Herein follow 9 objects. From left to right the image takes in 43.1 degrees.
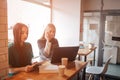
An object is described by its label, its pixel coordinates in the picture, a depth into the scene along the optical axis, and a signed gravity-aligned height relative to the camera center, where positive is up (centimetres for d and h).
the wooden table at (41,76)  147 -45
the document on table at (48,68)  165 -41
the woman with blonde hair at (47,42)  261 -20
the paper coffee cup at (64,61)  188 -37
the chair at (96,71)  291 -79
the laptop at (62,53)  189 -27
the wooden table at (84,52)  298 -42
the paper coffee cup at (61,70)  156 -40
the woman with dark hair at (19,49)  195 -24
